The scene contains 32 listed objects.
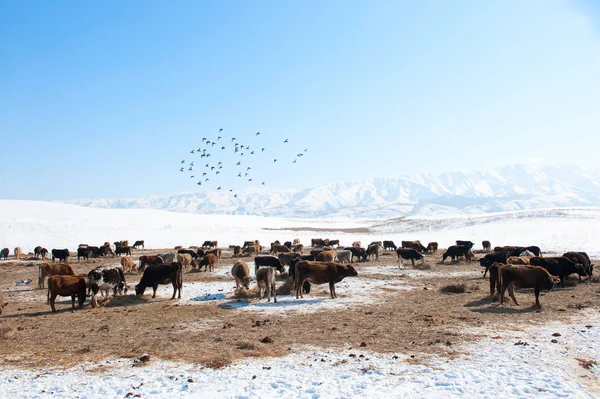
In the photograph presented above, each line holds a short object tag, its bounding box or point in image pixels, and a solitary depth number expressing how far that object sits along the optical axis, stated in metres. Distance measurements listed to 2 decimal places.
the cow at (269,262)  24.17
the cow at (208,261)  28.67
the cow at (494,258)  25.81
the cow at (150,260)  26.84
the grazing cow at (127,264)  28.69
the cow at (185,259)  30.41
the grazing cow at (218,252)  37.34
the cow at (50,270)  21.08
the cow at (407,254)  29.83
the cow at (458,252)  32.62
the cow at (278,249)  42.48
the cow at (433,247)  41.44
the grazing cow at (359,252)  34.72
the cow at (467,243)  34.21
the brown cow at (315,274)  18.20
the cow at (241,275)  19.39
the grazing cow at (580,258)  22.53
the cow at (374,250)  35.41
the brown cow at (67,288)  15.73
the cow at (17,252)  42.32
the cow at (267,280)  17.52
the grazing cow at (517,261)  20.77
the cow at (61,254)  36.47
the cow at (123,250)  42.24
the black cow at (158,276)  18.23
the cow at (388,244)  45.06
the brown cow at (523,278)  15.30
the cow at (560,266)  19.81
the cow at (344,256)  30.91
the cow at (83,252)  39.55
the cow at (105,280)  16.89
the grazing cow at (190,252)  34.58
